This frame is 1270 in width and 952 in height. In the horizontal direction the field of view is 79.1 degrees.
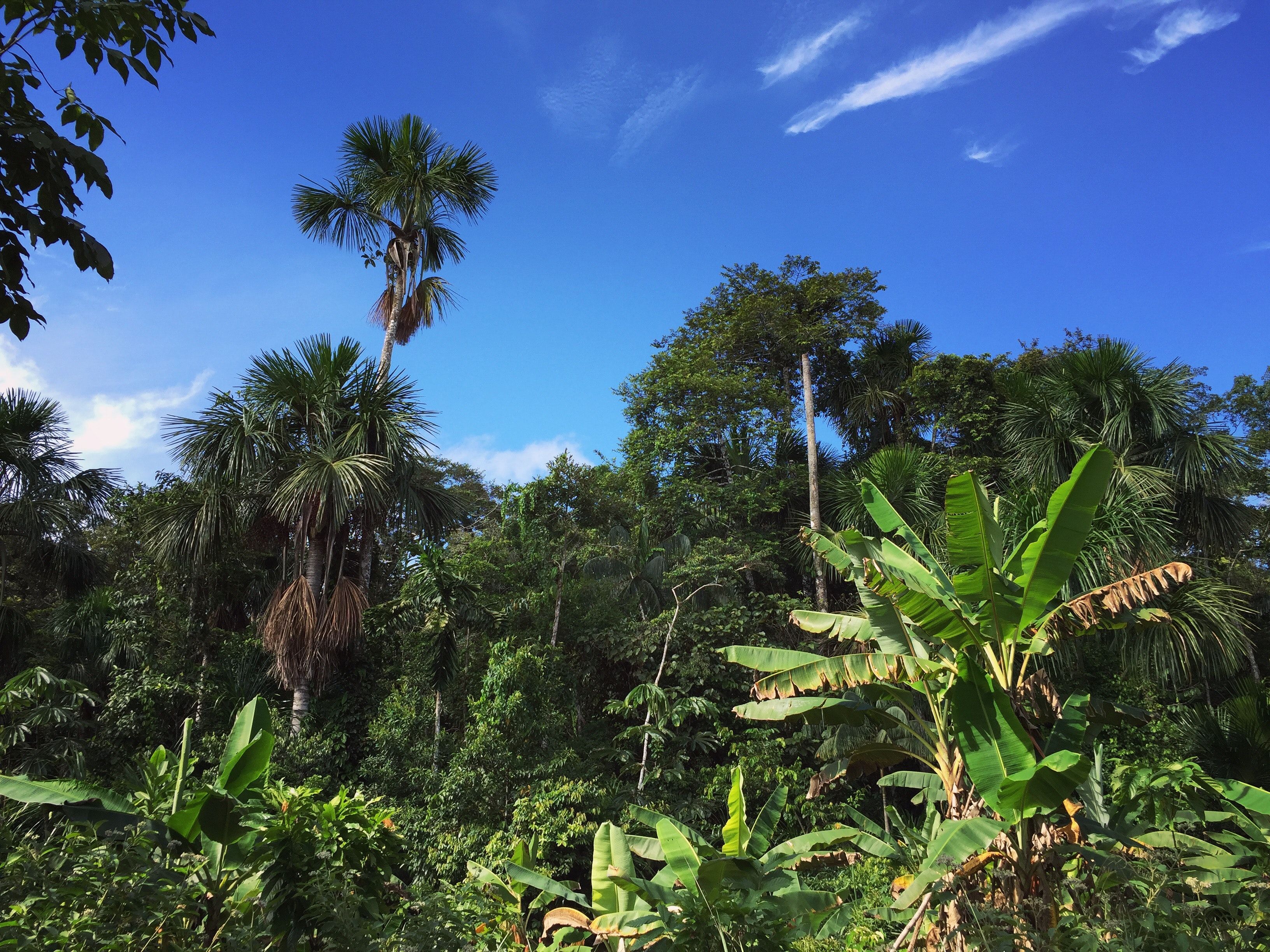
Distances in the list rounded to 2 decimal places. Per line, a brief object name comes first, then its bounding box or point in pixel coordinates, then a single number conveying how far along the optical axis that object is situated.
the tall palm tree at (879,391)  19.02
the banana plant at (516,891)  4.67
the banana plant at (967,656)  4.68
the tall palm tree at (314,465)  11.71
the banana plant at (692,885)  3.90
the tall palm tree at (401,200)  15.15
